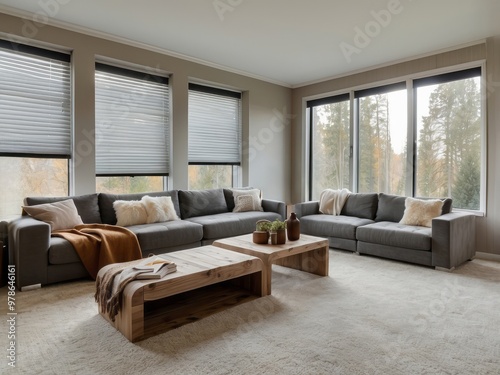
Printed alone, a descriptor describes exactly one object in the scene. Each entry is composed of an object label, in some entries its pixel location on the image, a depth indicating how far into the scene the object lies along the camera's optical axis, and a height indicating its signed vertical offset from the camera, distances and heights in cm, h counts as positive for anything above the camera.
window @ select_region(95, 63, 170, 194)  441 +74
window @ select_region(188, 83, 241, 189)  543 +79
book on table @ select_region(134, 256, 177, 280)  230 -60
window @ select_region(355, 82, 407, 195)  525 +73
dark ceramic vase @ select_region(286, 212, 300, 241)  350 -47
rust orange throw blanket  332 -61
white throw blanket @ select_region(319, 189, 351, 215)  538 -28
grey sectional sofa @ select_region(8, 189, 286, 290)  307 -52
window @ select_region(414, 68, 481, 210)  453 +65
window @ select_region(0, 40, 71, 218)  371 +69
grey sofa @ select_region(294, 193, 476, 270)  377 -59
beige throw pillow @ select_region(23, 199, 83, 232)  346 -31
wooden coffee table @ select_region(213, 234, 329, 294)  303 -64
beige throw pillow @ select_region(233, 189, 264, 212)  530 -27
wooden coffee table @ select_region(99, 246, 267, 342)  219 -83
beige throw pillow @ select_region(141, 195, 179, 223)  426 -32
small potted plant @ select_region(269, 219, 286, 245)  332 -49
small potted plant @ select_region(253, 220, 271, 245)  335 -49
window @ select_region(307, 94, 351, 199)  598 +75
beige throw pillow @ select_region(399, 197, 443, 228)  432 -36
